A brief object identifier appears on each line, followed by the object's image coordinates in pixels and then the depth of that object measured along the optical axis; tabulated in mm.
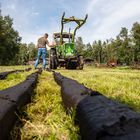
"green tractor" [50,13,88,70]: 8326
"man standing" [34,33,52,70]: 7080
